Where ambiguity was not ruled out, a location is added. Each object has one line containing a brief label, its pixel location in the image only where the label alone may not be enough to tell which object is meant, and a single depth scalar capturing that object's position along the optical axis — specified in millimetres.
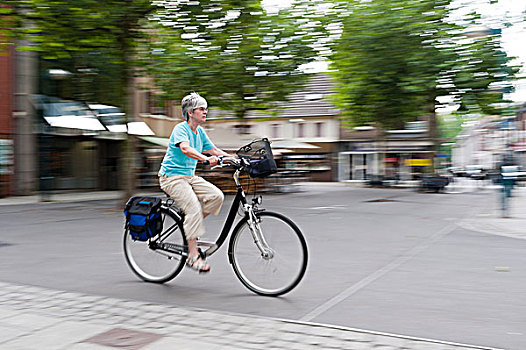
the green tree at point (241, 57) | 17375
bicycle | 5074
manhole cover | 3828
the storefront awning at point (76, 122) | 23344
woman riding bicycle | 5395
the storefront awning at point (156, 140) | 27188
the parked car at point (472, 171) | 58344
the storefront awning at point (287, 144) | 27016
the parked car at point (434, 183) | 27216
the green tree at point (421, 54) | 24109
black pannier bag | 5699
